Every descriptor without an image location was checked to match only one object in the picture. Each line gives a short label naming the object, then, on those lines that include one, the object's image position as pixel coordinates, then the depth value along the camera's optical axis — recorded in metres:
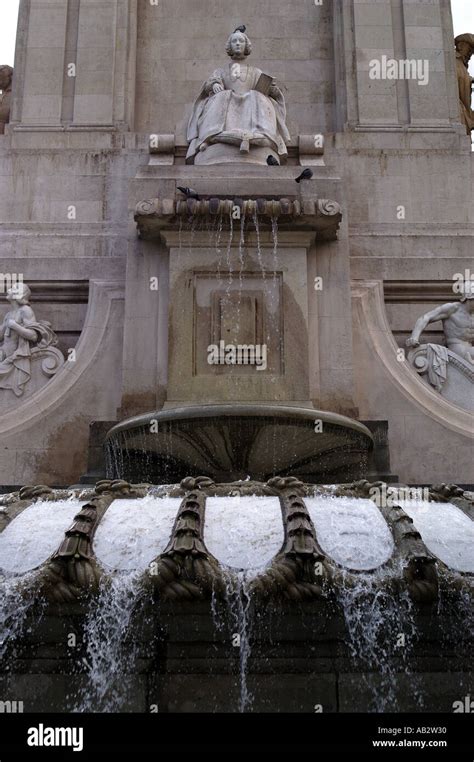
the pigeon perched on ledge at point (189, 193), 10.78
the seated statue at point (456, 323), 11.92
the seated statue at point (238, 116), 12.30
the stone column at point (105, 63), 15.24
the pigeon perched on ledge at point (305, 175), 11.05
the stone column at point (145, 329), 10.67
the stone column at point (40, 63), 15.25
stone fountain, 8.87
